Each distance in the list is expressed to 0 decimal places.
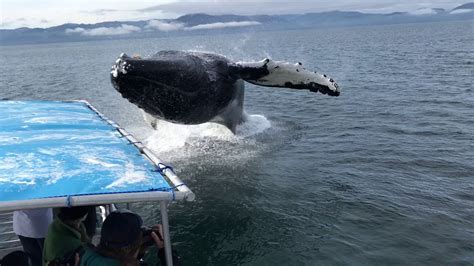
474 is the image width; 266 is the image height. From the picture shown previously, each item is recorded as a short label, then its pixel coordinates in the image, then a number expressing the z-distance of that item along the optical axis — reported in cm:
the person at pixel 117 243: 450
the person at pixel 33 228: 679
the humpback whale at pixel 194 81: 934
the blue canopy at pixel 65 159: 514
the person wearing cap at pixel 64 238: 563
